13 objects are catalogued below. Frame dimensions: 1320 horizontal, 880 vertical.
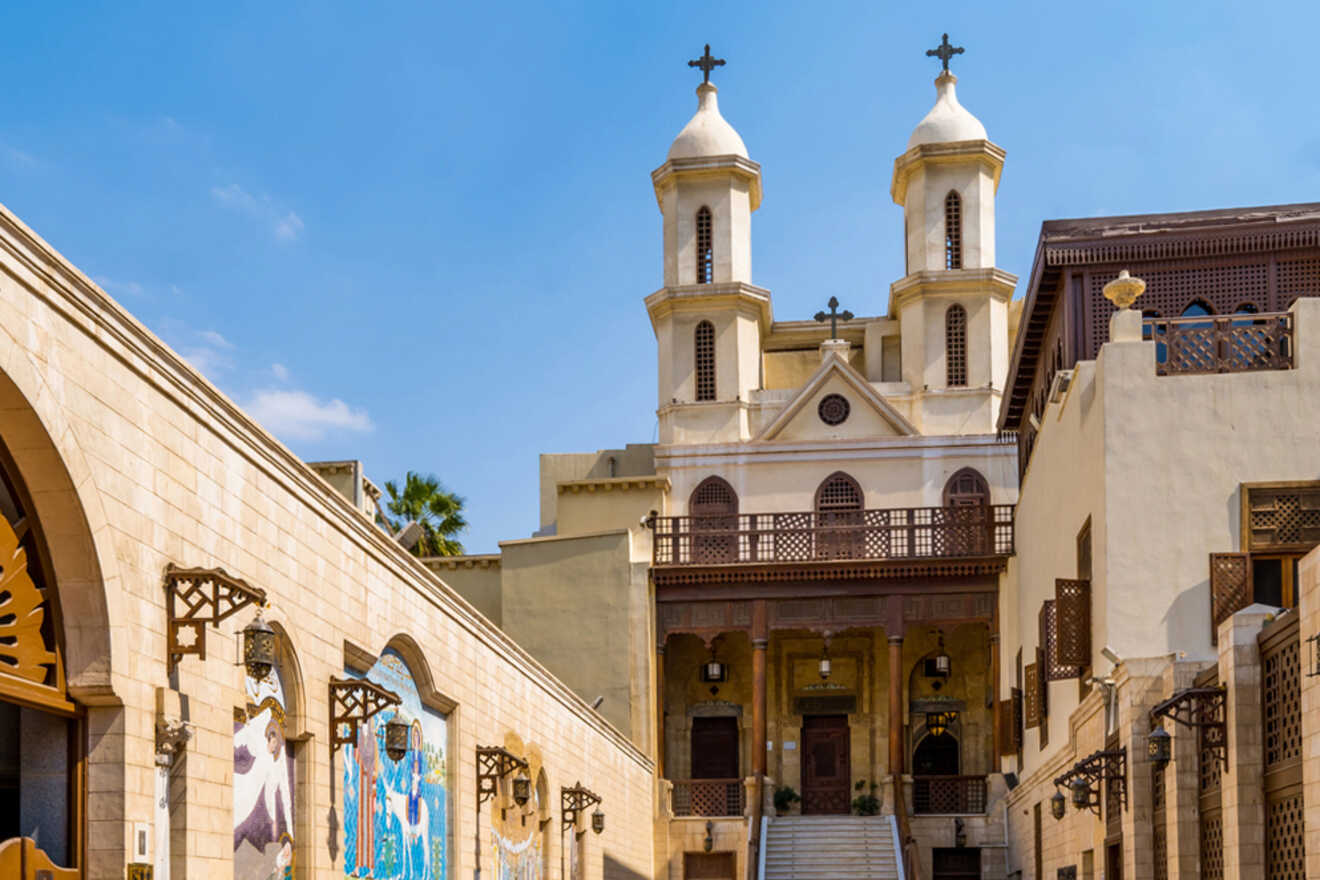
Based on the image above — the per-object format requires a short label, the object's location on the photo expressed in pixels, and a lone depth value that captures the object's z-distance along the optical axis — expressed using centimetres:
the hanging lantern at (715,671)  3340
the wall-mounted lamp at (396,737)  1226
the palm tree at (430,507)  3806
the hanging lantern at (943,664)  3194
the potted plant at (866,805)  3197
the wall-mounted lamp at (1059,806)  1922
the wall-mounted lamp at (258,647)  916
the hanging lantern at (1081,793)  1659
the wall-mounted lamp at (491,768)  1619
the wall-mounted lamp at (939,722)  3394
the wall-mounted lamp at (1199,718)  1245
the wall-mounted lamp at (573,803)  2122
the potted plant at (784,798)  3222
